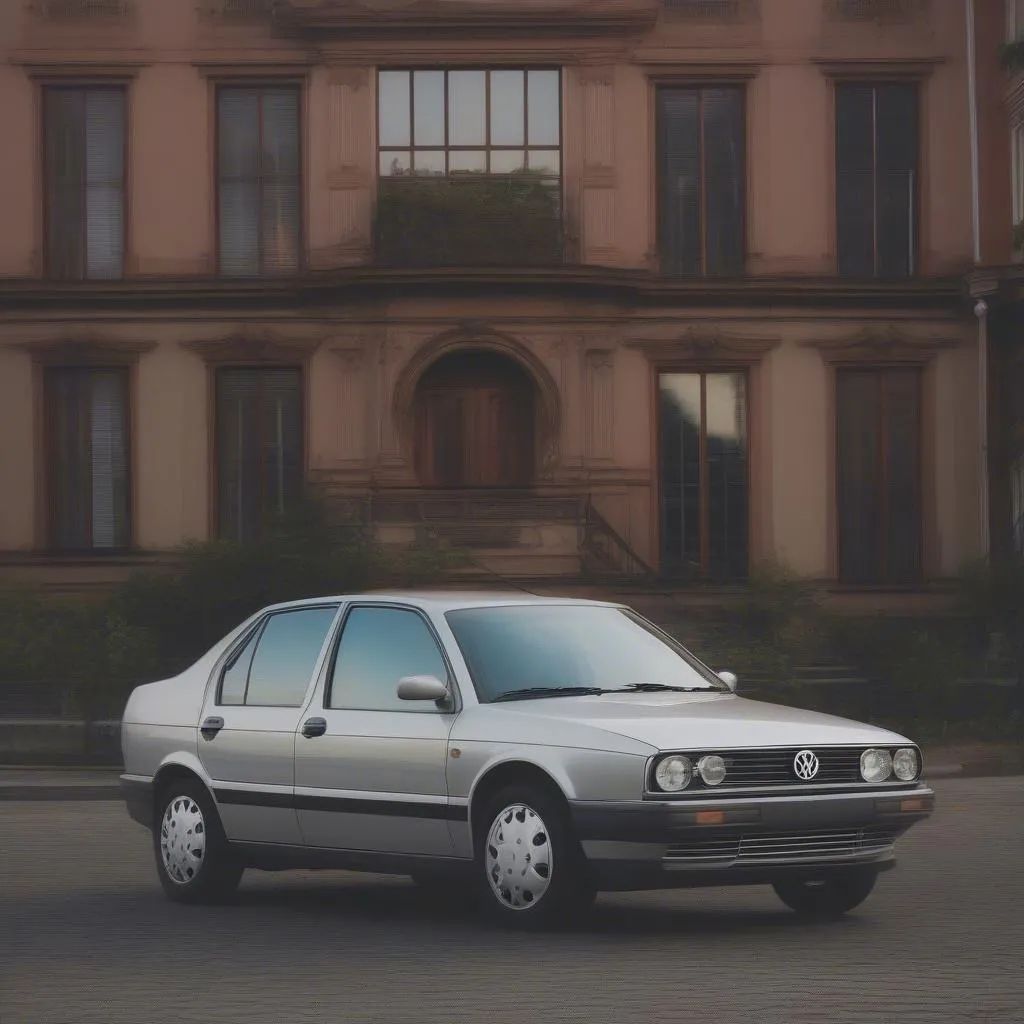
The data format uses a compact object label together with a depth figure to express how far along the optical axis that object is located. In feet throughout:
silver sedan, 33.37
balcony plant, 108.58
